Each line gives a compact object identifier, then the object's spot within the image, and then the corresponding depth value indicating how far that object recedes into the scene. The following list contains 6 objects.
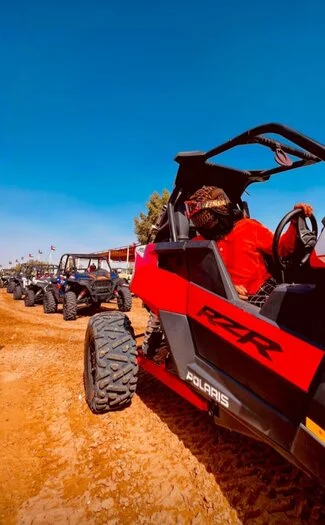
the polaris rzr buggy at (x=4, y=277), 28.86
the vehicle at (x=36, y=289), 12.50
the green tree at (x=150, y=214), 24.70
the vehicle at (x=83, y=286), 8.97
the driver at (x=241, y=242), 2.05
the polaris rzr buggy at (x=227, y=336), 1.33
